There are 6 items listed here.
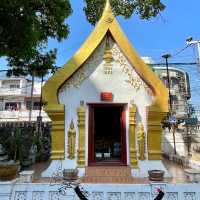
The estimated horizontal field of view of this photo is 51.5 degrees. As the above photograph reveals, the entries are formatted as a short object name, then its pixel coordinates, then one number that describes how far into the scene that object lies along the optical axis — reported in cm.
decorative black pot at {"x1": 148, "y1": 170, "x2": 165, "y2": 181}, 420
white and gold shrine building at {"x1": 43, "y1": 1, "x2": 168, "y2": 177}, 583
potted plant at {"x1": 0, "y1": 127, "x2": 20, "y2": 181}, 715
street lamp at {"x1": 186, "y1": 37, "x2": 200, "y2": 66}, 1043
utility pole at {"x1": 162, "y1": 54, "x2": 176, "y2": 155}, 1058
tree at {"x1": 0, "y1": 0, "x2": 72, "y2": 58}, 571
